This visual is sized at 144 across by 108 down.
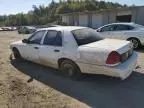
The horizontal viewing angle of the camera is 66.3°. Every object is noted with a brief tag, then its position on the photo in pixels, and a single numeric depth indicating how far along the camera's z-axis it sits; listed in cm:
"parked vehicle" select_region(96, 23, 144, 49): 550
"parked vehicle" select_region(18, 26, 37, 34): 1601
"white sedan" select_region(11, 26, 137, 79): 278
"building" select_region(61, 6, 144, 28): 1365
